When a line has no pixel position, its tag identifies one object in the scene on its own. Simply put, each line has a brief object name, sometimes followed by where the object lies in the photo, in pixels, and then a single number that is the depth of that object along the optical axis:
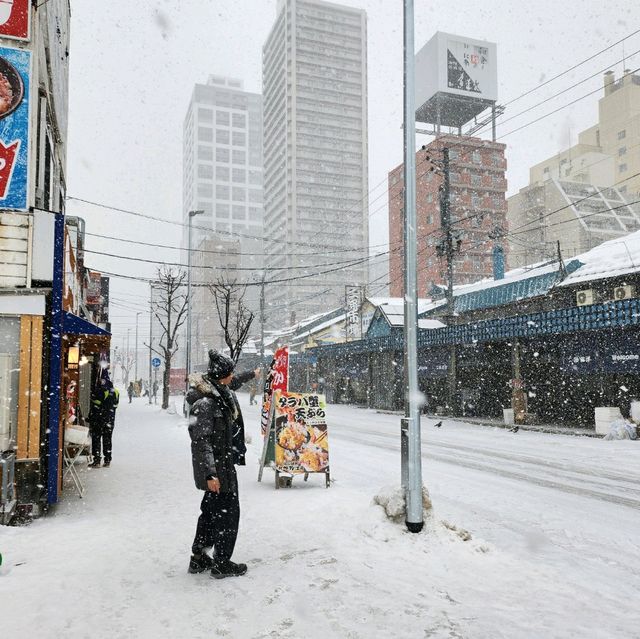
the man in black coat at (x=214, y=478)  4.69
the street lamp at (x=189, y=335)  26.37
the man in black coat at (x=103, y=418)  11.36
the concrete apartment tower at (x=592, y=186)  74.50
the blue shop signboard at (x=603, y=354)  18.69
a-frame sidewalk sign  8.63
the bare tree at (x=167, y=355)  31.31
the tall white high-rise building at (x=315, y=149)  149.12
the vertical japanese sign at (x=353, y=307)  47.28
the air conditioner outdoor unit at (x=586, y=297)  23.03
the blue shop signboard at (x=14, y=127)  7.14
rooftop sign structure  78.44
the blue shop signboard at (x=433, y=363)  29.64
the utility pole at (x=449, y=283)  27.72
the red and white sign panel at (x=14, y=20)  7.33
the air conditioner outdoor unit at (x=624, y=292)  21.23
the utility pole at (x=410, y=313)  5.98
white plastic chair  8.56
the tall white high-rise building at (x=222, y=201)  185.39
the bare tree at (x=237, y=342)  17.24
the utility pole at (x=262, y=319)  47.41
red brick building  82.12
